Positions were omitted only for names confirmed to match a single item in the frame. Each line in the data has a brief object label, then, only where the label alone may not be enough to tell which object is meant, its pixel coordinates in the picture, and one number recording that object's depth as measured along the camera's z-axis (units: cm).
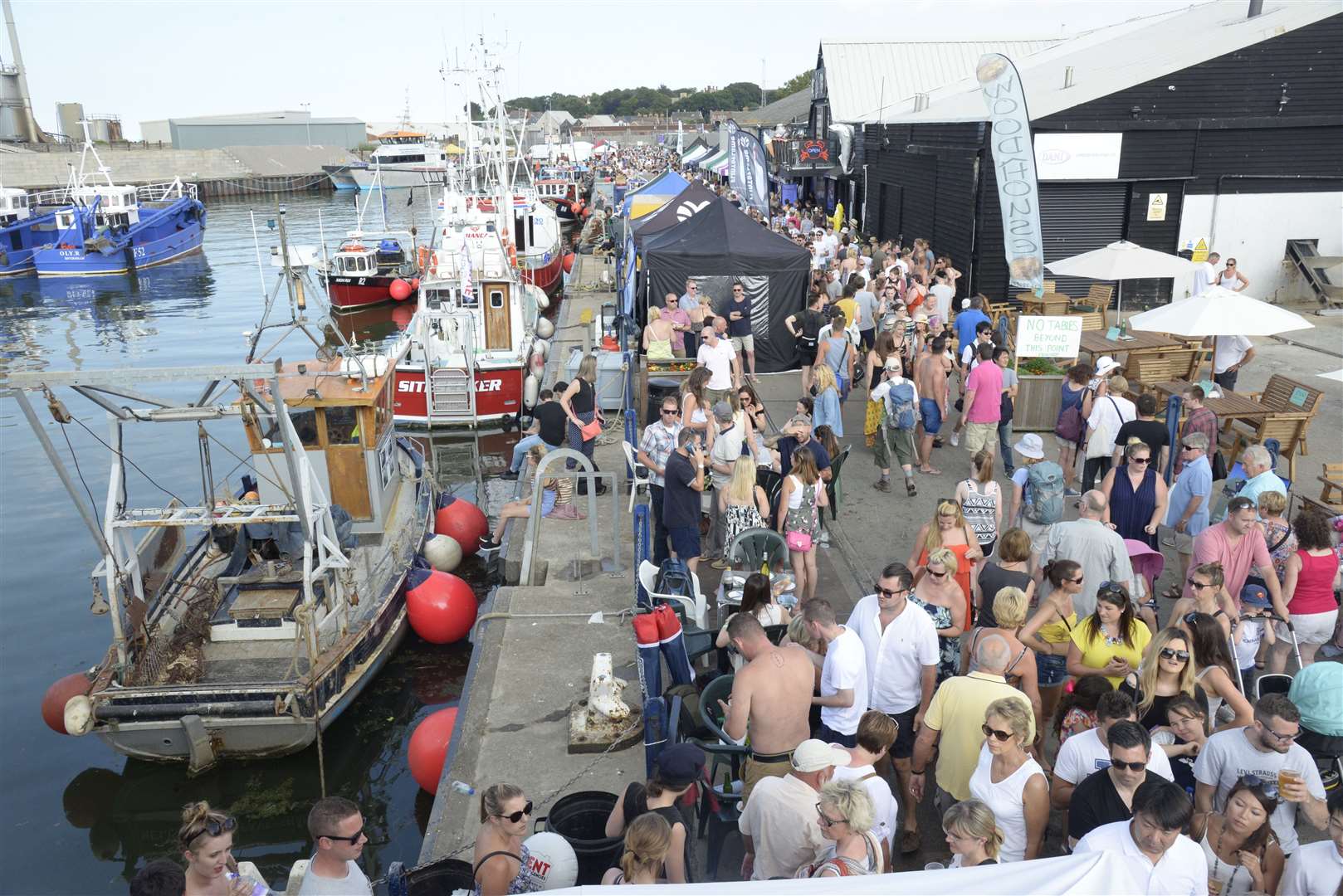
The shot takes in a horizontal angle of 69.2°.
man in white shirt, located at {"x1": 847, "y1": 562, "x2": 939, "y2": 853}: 529
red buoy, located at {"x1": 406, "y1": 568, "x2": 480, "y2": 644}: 1027
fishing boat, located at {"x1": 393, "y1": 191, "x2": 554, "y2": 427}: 1789
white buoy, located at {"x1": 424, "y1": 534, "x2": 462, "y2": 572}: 1167
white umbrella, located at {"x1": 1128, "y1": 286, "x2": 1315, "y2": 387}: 1001
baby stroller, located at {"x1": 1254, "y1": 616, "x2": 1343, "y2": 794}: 478
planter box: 1199
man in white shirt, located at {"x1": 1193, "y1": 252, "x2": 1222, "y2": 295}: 1340
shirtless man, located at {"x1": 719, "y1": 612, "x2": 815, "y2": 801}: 493
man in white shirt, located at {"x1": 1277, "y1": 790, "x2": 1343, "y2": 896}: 375
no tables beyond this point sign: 1162
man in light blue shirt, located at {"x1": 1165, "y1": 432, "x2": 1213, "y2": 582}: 753
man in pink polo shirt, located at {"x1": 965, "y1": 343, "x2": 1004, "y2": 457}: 971
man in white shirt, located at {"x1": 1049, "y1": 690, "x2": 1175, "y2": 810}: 446
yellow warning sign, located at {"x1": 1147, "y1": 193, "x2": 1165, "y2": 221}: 1858
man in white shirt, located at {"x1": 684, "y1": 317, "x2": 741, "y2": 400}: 1180
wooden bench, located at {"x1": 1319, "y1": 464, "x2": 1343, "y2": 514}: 847
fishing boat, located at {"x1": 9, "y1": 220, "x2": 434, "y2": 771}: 787
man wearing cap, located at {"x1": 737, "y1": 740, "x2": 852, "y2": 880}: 418
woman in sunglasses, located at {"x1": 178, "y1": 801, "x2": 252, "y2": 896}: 402
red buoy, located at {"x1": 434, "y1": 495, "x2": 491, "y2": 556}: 1264
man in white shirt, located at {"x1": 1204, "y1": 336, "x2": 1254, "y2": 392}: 1148
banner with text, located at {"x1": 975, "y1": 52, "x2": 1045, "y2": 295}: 1170
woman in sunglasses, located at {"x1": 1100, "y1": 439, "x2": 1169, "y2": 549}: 739
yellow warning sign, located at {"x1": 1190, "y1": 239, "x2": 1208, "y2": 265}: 1645
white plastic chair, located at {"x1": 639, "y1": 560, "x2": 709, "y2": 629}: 713
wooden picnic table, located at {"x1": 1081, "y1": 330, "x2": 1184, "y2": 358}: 1266
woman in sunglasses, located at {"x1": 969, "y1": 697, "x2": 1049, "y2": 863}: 421
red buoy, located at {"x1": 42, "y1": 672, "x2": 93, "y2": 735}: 860
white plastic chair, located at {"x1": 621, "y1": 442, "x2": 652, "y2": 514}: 975
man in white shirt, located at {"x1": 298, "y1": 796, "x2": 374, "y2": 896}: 418
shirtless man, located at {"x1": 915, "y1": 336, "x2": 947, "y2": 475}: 1038
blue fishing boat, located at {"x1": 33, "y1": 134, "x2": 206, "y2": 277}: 4209
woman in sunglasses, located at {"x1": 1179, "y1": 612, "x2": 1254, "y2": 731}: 485
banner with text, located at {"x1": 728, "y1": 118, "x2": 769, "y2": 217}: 2023
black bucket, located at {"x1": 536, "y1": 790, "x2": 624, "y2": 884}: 502
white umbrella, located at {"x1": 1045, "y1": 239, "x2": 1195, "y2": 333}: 1300
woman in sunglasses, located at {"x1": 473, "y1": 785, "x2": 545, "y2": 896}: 421
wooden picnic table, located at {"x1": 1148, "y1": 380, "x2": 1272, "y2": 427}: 999
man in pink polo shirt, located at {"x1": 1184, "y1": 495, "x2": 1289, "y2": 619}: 620
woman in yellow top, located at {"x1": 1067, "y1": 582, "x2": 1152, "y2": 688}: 534
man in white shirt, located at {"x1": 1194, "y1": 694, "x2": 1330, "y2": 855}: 424
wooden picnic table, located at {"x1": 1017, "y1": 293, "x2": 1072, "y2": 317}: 1569
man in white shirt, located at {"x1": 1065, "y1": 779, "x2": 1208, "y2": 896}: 364
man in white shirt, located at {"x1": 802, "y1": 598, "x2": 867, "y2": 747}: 509
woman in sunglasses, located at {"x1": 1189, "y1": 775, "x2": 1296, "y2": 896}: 407
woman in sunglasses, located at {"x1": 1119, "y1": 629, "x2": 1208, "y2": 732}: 489
